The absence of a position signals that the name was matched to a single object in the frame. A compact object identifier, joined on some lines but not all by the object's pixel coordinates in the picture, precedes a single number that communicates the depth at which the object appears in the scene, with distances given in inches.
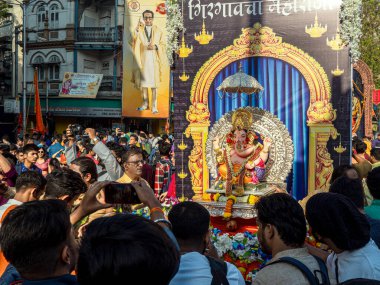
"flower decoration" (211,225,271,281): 185.0
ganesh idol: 274.1
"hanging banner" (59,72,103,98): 848.3
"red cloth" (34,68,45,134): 514.1
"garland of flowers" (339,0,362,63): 286.7
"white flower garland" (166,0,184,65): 335.6
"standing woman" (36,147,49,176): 292.4
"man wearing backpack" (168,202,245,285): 86.9
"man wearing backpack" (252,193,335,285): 88.9
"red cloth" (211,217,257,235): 258.5
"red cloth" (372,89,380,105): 582.5
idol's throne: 269.3
